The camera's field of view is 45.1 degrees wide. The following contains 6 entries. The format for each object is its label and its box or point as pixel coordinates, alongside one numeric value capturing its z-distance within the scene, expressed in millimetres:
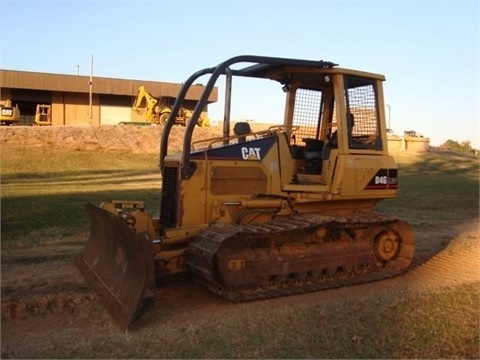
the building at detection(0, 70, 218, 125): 45938
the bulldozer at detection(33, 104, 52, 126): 43728
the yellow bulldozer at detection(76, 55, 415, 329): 6902
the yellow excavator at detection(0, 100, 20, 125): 37594
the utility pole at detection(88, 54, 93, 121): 45356
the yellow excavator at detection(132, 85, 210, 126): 38250
